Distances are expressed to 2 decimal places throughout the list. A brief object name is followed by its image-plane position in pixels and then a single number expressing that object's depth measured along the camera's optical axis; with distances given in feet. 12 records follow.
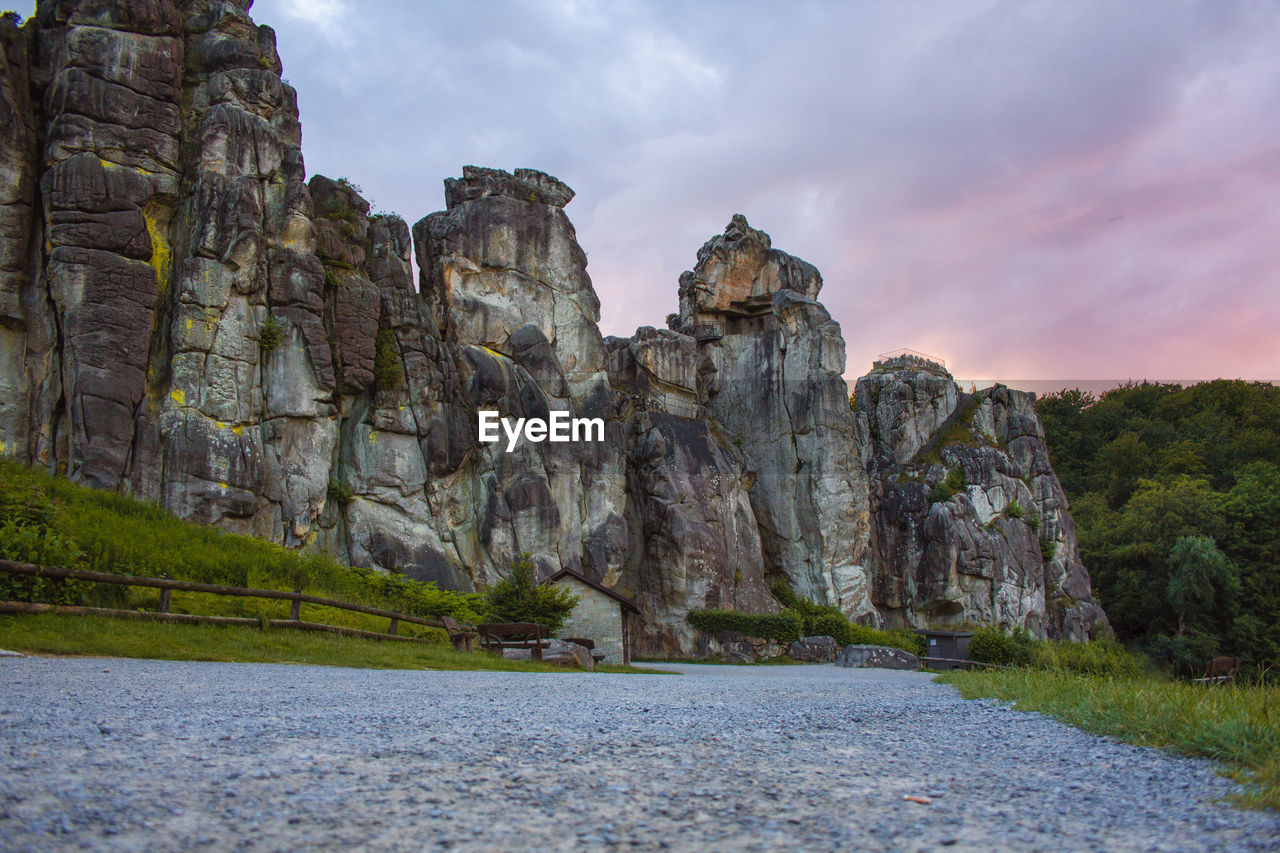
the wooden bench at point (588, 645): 78.84
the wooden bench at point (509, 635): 66.49
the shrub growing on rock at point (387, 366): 121.49
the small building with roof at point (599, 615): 105.29
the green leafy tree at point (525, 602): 85.66
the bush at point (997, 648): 120.98
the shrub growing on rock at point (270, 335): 111.24
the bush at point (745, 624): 141.49
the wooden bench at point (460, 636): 66.59
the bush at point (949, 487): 184.03
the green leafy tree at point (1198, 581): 170.30
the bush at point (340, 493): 115.55
